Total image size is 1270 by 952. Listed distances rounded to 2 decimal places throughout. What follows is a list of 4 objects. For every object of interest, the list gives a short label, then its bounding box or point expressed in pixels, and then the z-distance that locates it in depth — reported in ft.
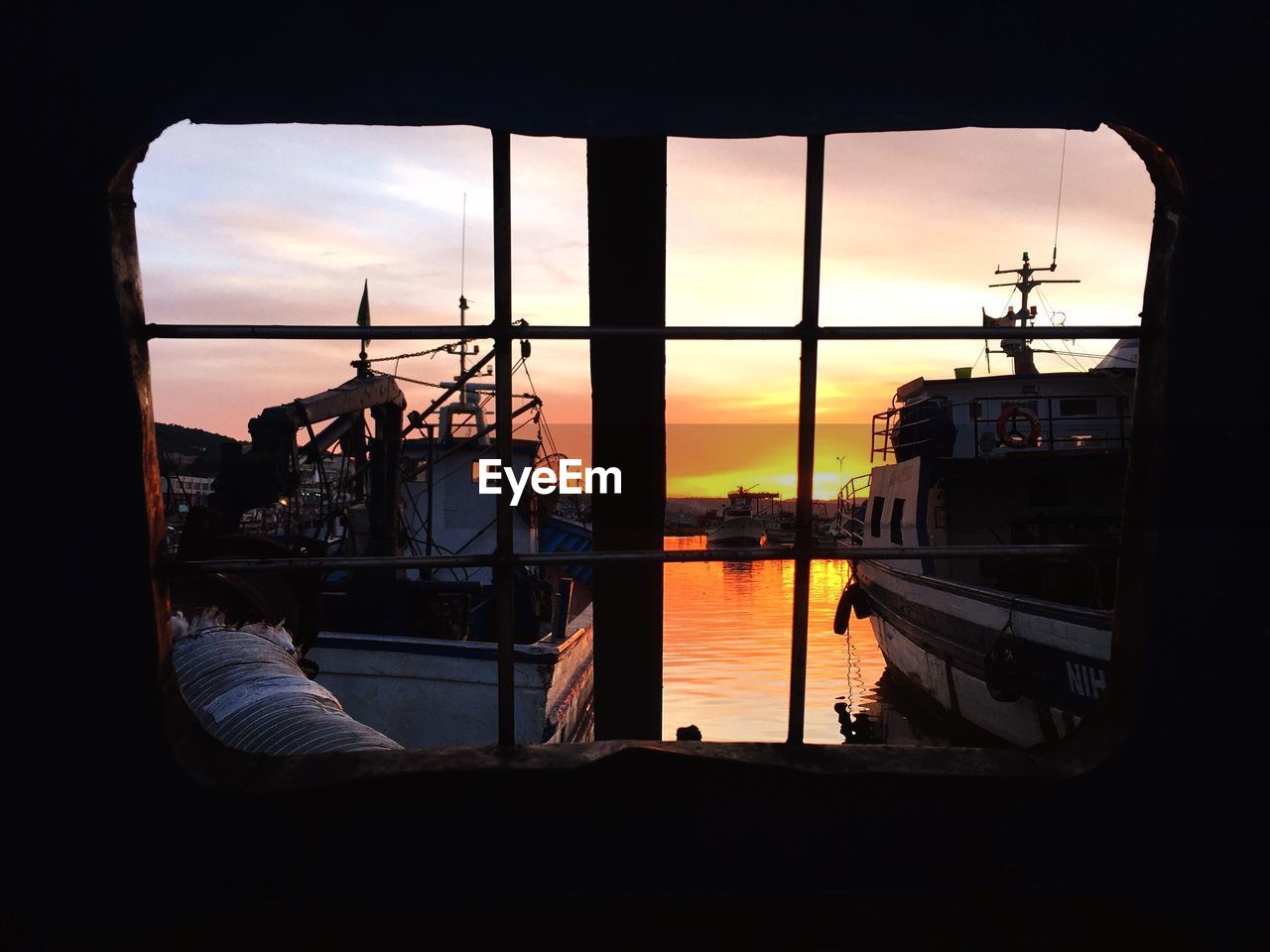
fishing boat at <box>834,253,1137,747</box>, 36.81
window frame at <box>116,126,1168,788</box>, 6.23
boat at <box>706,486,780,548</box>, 209.67
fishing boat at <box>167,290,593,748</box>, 21.07
